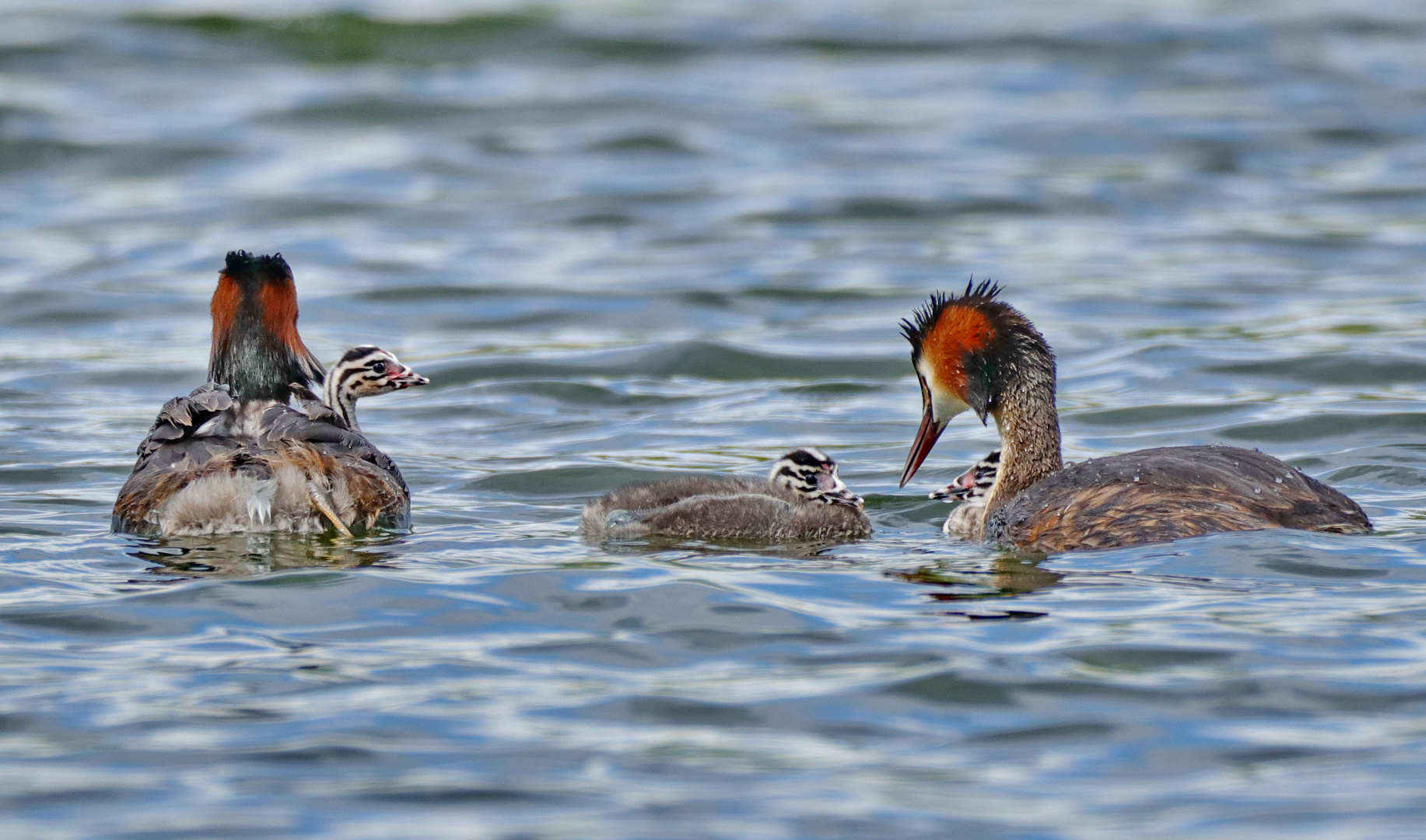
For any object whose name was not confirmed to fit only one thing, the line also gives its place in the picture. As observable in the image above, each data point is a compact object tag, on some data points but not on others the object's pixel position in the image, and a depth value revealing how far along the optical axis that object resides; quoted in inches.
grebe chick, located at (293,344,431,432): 832.3
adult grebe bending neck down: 669.3
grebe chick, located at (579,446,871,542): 731.4
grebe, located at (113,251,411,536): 709.9
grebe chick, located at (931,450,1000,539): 768.9
